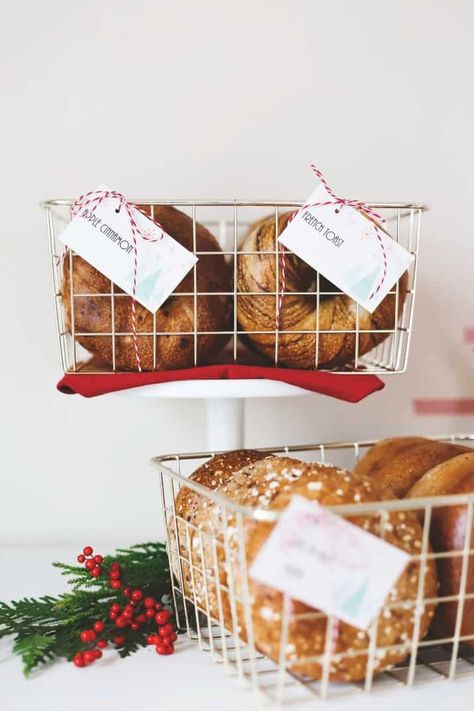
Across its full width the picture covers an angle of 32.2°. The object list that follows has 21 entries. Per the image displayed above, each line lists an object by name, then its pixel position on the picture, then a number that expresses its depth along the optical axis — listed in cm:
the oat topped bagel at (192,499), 85
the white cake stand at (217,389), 87
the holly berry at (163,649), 82
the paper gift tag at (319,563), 64
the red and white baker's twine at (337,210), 87
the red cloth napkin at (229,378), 87
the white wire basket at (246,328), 88
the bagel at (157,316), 88
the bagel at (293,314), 89
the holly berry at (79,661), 79
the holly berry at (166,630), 84
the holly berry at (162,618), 87
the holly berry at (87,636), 83
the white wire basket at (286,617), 68
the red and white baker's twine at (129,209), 86
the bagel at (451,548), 76
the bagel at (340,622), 68
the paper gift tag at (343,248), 86
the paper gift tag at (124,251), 86
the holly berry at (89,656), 79
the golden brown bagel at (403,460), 90
